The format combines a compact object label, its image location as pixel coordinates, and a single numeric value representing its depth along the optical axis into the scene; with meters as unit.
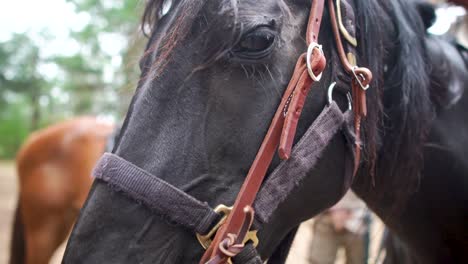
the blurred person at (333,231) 4.26
